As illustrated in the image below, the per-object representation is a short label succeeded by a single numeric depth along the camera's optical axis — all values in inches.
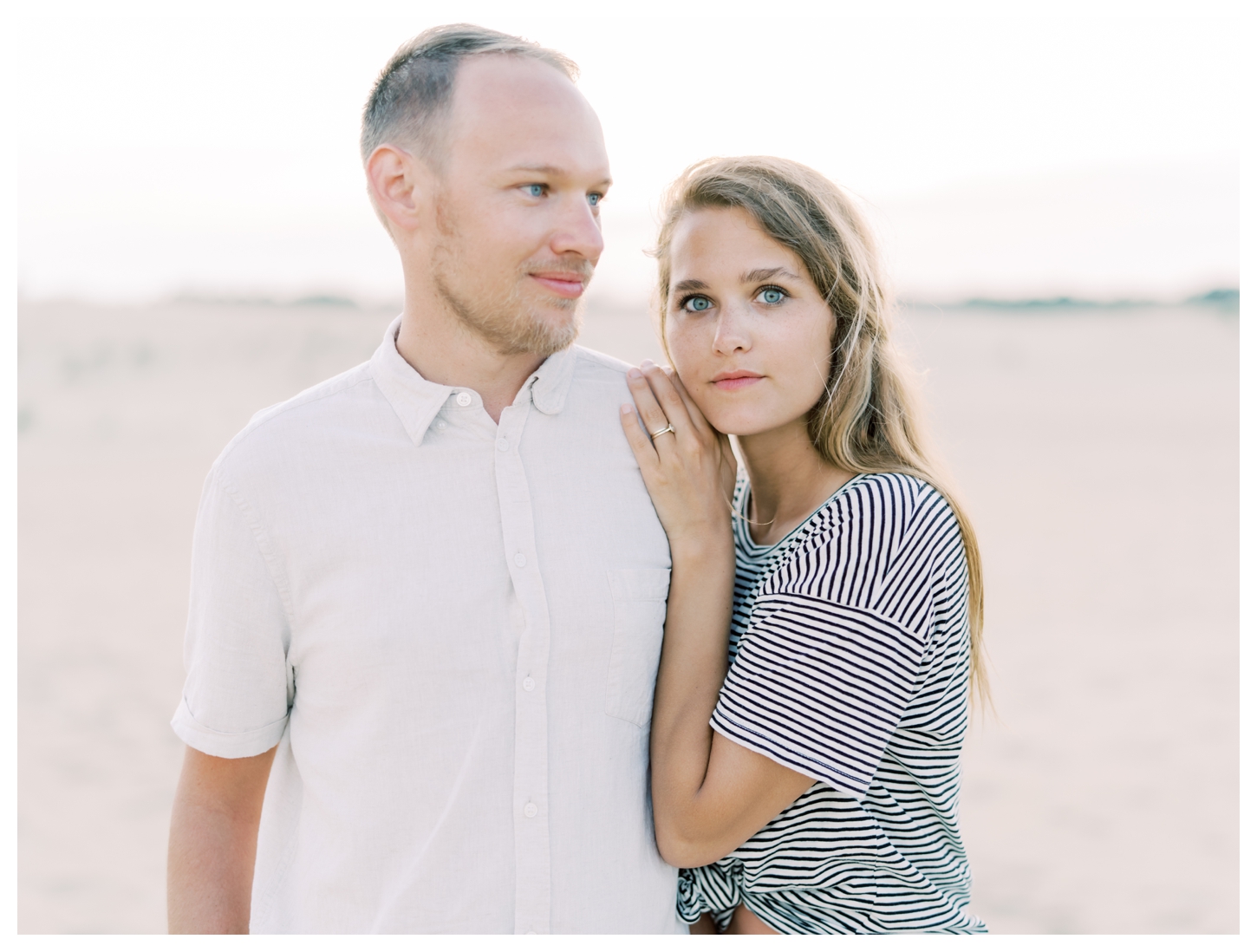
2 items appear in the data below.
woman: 79.7
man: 77.2
